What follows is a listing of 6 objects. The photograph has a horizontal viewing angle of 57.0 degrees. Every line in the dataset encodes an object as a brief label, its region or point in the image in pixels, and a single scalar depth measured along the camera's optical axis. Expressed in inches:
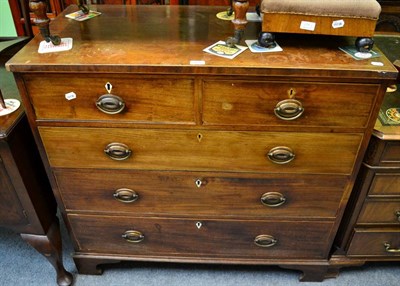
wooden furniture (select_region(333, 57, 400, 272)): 42.4
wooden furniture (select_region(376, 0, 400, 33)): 60.7
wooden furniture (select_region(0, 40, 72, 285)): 43.2
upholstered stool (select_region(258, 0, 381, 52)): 36.6
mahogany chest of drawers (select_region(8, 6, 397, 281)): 36.9
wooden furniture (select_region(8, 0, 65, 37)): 60.1
